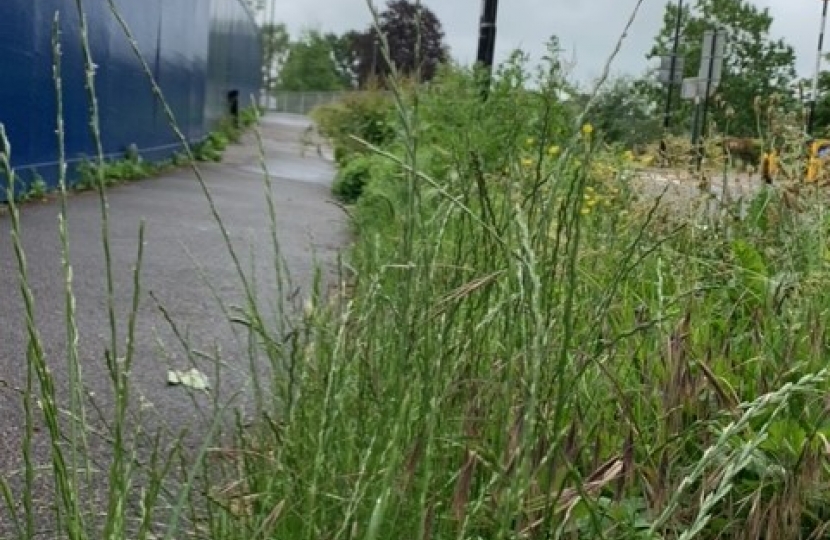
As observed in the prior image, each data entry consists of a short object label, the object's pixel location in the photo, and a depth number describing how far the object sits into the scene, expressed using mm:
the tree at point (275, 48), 67888
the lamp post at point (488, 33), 8602
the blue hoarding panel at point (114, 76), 7879
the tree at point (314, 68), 71688
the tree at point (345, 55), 67375
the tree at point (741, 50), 9758
